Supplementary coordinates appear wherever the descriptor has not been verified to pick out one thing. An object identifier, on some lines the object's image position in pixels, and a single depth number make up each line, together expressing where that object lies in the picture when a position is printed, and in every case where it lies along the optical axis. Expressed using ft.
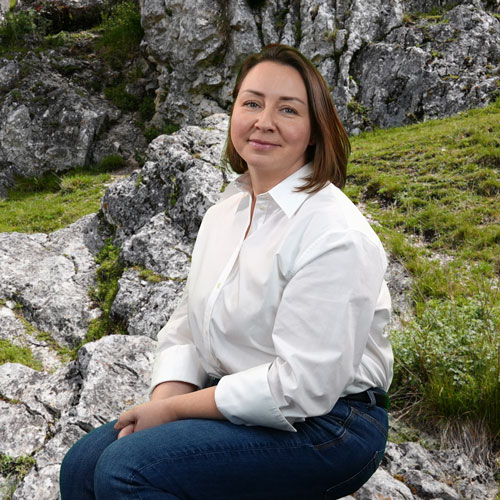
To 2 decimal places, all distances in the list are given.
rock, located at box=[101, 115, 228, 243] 18.17
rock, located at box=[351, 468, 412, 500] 8.14
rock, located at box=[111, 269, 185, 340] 14.87
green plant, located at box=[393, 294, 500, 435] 9.38
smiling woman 5.33
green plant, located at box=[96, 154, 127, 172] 51.70
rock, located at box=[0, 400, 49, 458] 10.59
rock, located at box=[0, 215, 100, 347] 18.10
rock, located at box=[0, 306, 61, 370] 16.55
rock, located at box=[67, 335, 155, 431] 10.25
